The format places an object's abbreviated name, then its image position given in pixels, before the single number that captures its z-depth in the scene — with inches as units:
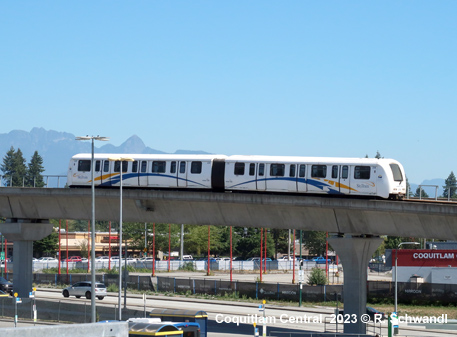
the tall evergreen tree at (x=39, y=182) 7374.0
